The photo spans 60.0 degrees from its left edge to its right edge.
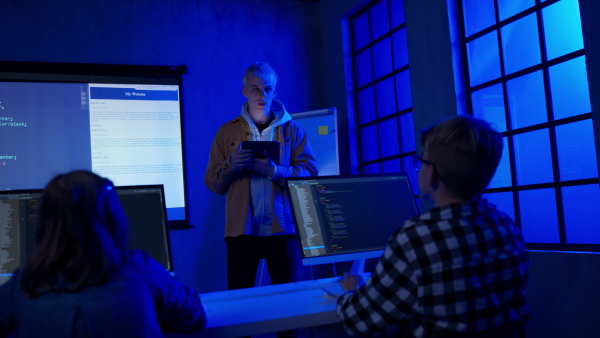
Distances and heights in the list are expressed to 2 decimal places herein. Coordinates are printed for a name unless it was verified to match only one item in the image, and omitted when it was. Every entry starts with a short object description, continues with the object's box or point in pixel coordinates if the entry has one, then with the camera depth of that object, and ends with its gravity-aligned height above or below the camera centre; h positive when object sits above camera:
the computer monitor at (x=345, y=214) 1.86 -0.07
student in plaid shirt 1.12 -0.16
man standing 2.36 +0.11
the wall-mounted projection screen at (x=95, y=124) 4.09 +0.72
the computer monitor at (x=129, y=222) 1.64 -0.03
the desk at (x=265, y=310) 1.38 -0.32
